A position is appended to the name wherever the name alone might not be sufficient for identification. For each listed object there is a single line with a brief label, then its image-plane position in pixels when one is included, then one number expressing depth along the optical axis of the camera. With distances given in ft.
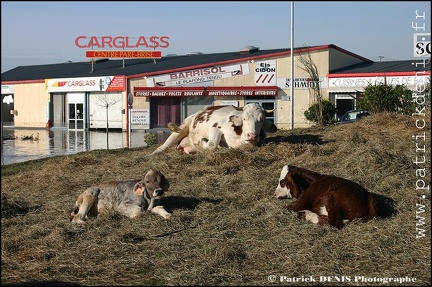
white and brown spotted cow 44.37
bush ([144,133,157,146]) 76.64
